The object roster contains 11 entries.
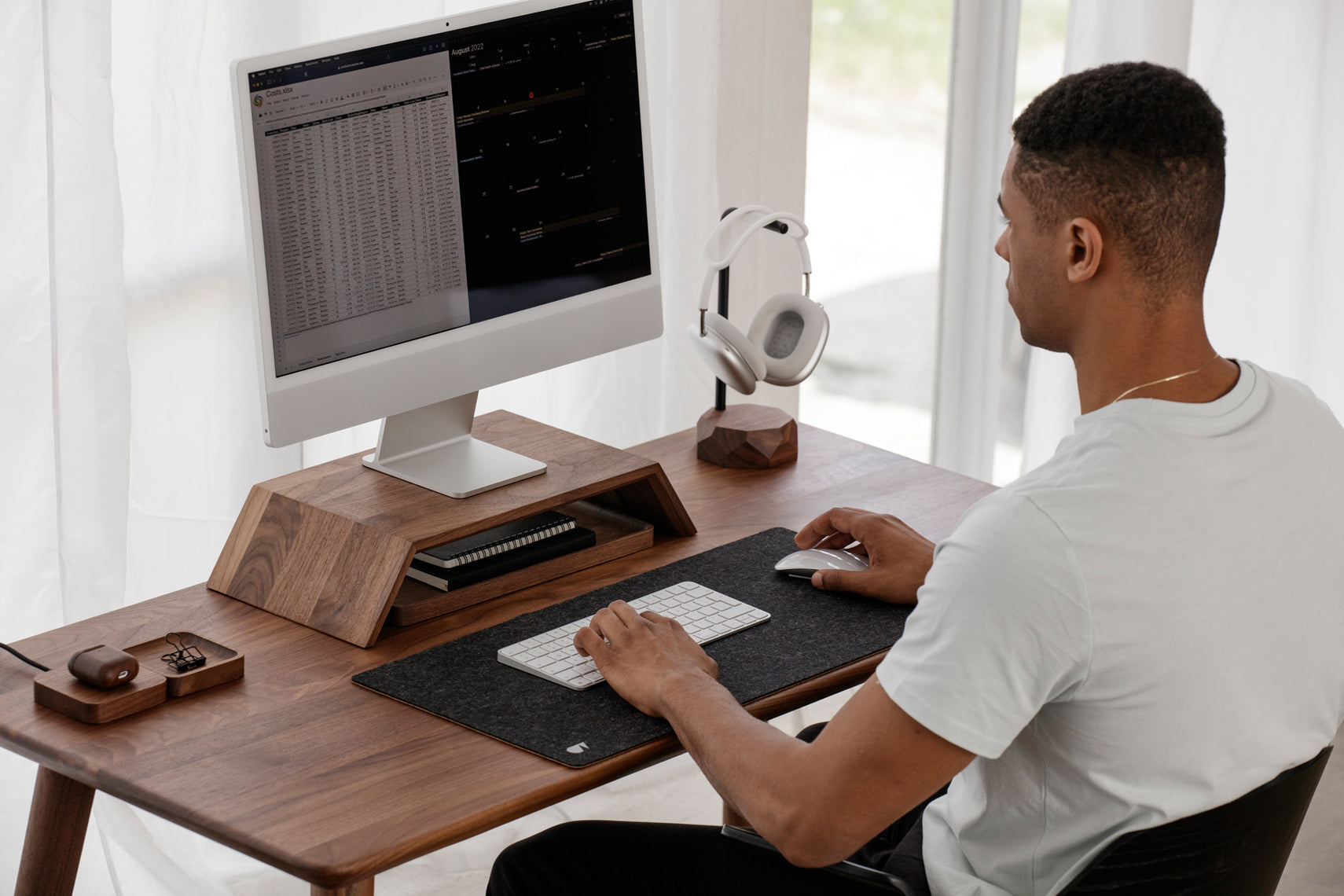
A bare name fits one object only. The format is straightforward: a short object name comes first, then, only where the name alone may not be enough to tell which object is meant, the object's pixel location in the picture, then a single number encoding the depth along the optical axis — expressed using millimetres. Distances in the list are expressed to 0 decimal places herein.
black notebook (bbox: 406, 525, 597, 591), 3403
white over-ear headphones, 3720
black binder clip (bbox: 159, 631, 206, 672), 3232
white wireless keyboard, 3239
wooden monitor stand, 3328
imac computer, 3287
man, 2907
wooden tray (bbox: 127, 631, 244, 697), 3212
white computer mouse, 3449
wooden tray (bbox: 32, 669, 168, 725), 3163
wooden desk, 3019
